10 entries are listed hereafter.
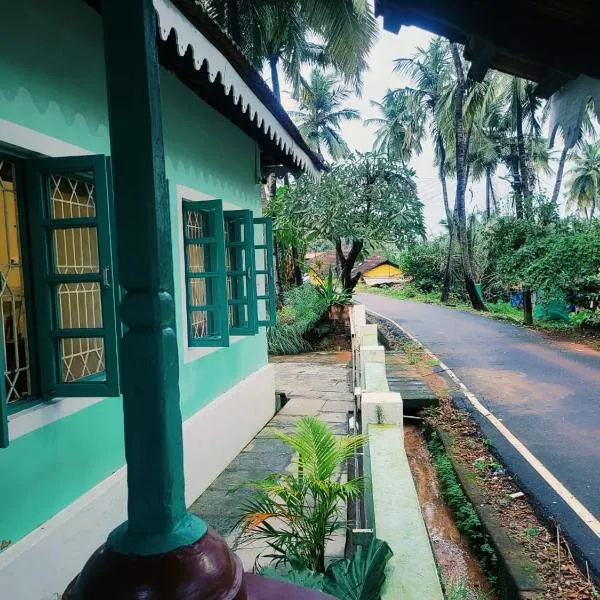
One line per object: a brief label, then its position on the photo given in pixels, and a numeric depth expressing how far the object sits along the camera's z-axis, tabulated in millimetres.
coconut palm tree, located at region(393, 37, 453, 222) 26594
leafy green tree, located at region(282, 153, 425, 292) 12914
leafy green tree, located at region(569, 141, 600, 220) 40156
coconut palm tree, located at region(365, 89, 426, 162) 29031
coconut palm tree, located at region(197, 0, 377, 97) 10484
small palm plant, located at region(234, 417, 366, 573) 3111
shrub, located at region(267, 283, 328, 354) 12766
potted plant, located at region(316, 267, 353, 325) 13555
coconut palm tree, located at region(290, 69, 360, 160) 31294
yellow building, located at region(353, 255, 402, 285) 56750
